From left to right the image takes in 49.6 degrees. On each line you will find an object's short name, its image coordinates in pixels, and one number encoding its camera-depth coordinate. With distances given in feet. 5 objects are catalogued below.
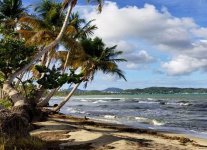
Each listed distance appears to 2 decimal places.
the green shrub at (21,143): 21.60
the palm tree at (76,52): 63.24
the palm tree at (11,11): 66.67
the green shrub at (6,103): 49.85
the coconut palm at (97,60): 65.80
